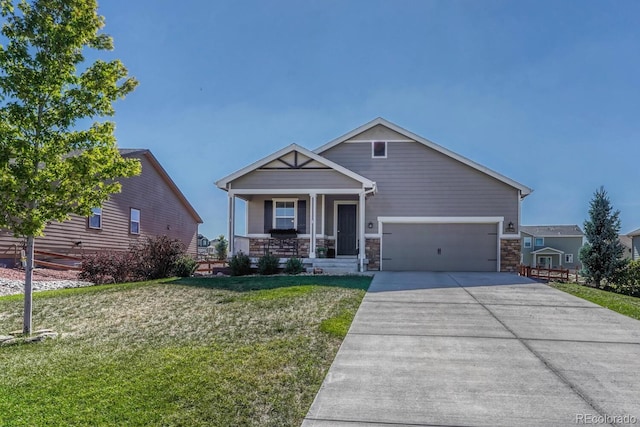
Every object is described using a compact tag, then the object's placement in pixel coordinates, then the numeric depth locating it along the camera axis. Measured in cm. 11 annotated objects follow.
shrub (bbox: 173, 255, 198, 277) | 1365
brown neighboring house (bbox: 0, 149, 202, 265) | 1677
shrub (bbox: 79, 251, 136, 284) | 1350
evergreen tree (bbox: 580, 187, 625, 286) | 1466
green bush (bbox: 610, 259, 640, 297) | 1374
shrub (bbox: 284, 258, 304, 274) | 1365
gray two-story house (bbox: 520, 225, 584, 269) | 4253
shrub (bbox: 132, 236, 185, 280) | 1352
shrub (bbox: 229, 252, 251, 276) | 1401
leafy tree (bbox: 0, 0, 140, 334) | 602
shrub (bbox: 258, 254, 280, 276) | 1386
